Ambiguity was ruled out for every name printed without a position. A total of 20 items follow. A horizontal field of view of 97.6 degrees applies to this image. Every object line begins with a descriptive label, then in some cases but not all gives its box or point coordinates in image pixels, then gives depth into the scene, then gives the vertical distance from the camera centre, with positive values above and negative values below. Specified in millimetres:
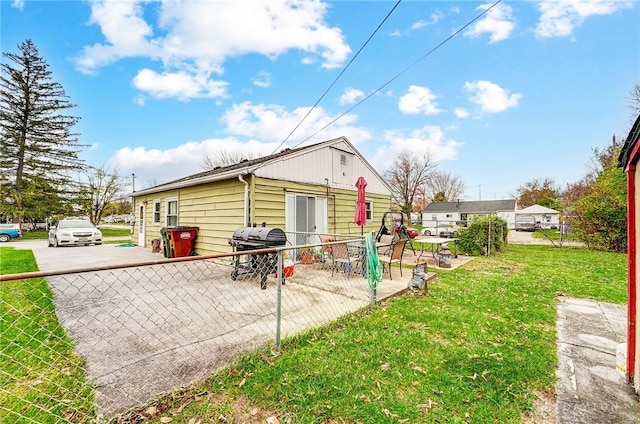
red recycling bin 8930 -796
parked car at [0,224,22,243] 17914 -1148
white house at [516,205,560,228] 34719 +347
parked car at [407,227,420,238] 15591 -978
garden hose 4477 -764
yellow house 7754 +601
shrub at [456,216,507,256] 10664 -788
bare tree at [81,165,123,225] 26281 +2599
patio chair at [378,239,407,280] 6226 -765
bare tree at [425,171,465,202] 42531 +4460
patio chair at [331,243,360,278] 6281 -955
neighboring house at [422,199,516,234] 41000 +1124
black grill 5711 -603
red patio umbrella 7814 +309
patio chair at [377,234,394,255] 7952 -726
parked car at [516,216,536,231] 29000 -766
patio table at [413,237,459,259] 8101 -736
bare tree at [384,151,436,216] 34781 +5159
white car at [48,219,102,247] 13758 -956
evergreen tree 20531 +5930
